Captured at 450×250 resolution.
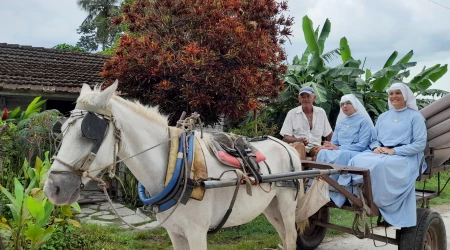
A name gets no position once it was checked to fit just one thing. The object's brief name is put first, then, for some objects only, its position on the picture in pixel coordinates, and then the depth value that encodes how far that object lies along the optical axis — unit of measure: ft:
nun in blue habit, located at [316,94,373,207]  13.01
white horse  6.95
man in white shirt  15.52
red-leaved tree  16.71
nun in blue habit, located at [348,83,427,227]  11.66
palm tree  86.69
